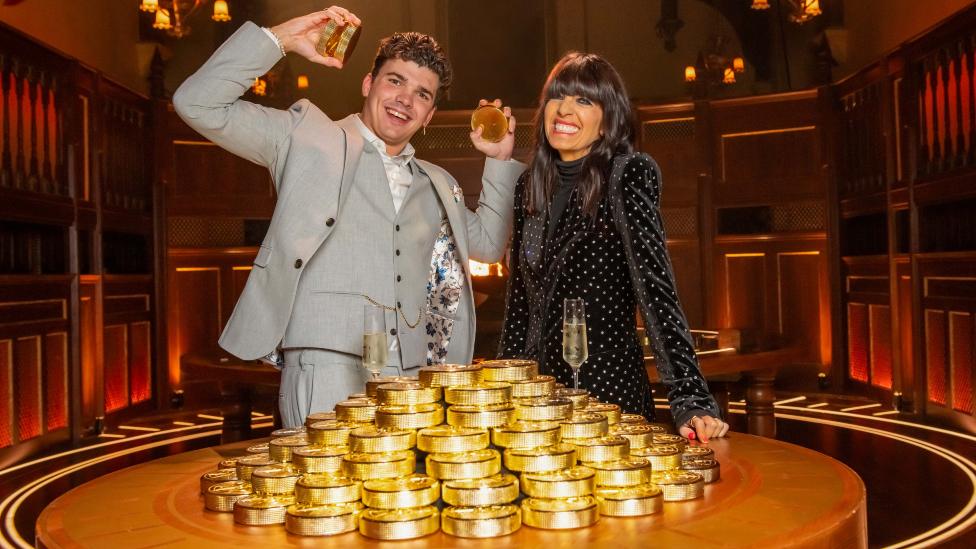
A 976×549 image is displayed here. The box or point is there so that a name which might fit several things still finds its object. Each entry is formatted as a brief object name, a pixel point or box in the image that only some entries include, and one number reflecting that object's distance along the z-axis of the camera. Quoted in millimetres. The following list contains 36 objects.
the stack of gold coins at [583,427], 1384
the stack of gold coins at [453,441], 1268
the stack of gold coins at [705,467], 1450
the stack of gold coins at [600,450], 1341
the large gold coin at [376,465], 1245
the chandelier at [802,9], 7164
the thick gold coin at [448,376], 1394
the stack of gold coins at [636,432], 1468
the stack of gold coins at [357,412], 1400
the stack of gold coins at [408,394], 1345
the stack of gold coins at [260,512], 1245
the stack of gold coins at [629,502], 1246
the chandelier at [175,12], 6895
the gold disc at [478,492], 1196
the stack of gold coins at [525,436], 1298
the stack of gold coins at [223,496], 1324
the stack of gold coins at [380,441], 1279
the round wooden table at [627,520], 1154
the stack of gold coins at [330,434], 1377
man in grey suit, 2010
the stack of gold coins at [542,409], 1356
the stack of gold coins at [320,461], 1301
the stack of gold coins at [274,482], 1312
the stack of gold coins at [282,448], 1425
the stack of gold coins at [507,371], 1446
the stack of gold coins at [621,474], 1297
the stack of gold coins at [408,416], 1315
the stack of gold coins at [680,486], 1332
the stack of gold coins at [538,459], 1264
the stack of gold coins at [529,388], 1421
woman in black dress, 1861
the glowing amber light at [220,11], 7594
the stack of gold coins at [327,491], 1219
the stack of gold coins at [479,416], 1319
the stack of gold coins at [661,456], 1422
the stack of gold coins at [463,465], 1234
